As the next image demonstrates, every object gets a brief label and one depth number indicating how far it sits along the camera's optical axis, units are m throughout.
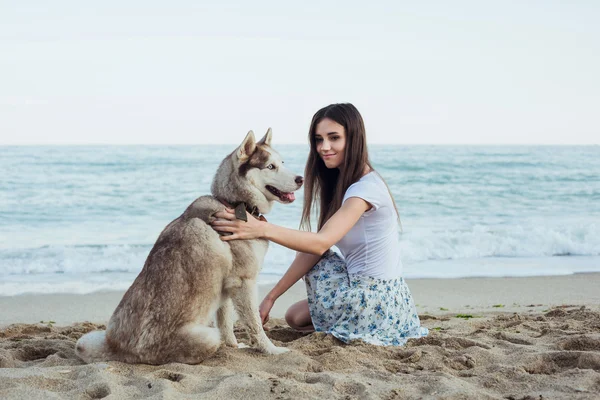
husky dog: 3.82
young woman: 4.46
